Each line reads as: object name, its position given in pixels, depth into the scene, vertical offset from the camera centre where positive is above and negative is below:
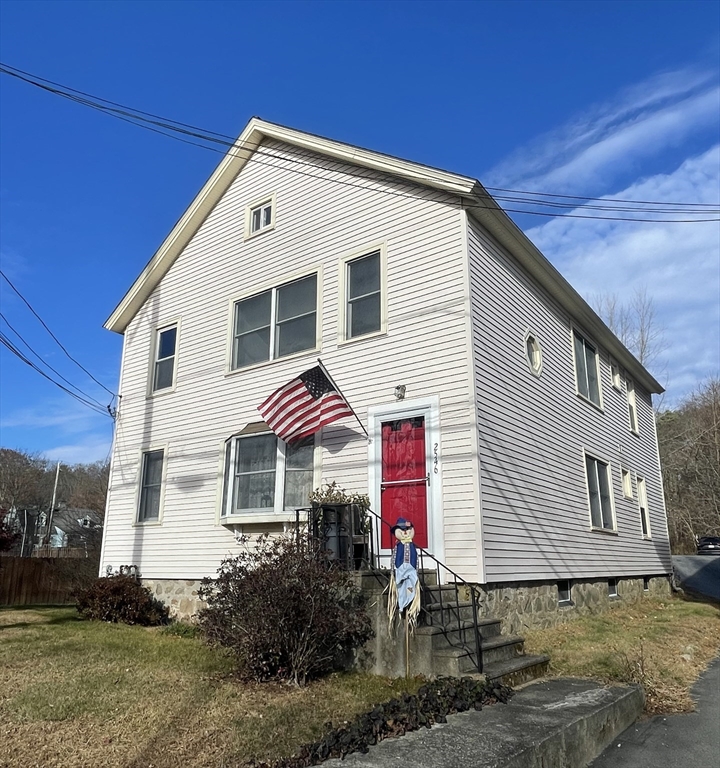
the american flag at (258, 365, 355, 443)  9.64 +2.24
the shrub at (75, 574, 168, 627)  11.20 -0.79
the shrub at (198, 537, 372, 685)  6.45 -0.60
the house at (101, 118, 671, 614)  9.02 +3.02
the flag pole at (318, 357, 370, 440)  9.56 +2.39
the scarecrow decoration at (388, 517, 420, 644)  6.70 -0.24
